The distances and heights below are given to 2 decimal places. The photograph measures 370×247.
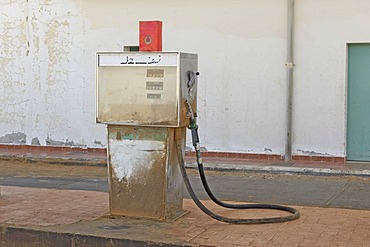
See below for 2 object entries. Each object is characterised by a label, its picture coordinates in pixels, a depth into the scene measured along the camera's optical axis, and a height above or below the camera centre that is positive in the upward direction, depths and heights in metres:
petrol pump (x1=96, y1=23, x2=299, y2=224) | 7.27 -0.25
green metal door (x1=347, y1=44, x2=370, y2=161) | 12.59 +0.00
